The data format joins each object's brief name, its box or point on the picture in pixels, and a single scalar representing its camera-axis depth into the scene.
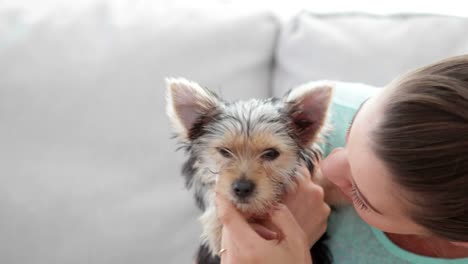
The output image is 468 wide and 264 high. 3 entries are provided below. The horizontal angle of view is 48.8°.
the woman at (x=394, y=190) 0.78
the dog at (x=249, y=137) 1.08
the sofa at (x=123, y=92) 1.47
